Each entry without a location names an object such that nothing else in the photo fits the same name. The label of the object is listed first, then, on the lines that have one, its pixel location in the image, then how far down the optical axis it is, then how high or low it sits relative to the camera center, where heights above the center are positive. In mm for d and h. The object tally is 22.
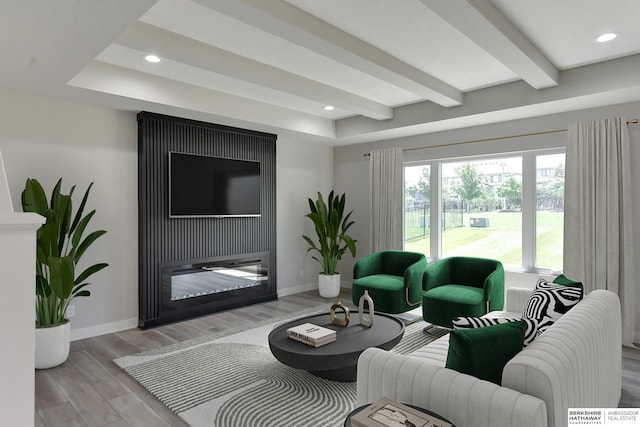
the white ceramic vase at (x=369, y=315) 3053 -859
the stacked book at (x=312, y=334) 2691 -894
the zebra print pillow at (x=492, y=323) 1729 -543
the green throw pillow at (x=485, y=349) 1533 -571
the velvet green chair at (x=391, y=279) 4285 -836
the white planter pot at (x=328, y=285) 5609 -1096
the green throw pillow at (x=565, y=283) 2442 -497
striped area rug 2393 -1272
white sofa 1340 -672
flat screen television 4363 +310
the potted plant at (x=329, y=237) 5621 -413
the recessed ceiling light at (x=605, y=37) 2883 +1314
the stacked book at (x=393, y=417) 1308 -734
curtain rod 3751 +869
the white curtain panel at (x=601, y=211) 3719 -30
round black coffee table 2518 -954
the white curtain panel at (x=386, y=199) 5566 +171
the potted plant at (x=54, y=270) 3051 -475
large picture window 4391 +12
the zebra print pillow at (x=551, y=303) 2271 -576
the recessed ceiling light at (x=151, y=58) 3190 +1307
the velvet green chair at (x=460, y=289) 3693 -842
